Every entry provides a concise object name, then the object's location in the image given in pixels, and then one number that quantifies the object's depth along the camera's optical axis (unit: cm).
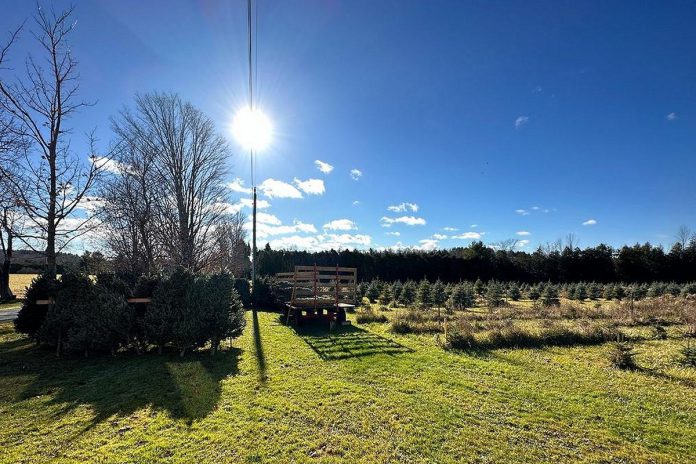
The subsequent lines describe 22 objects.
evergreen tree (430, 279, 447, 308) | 1615
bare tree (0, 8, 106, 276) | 857
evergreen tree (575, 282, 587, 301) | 2342
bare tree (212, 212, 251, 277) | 1931
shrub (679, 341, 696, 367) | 694
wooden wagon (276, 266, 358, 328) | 1195
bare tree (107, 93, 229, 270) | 1659
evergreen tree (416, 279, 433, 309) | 1682
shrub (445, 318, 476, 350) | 855
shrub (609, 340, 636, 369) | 685
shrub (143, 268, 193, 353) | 737
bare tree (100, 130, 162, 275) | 1576
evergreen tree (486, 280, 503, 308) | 1778
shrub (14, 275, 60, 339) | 810
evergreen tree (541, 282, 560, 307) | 1927
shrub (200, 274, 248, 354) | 766
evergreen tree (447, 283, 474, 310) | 1739
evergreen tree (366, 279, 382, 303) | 2211
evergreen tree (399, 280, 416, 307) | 1935
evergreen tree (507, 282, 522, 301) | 2319
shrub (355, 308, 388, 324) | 1307
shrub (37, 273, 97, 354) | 722
